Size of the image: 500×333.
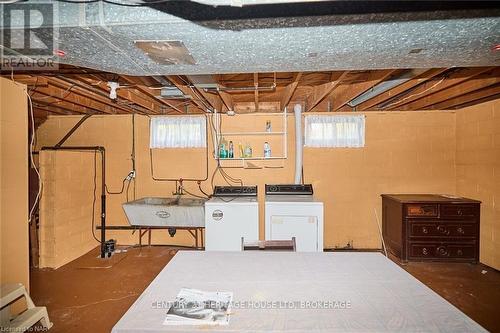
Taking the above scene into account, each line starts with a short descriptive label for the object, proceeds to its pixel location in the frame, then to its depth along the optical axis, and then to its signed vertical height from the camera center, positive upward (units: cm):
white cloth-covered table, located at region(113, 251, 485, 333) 106 -64
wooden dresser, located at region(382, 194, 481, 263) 340 -84
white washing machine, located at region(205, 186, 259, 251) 334 -76
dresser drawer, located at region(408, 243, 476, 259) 341 -112
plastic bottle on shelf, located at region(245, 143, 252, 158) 420 +21
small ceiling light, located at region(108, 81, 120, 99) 238 +72
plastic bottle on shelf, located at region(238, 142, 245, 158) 421 +24
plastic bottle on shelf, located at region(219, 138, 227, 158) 417 +24
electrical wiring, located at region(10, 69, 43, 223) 213 +73
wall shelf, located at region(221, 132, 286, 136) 421 +52
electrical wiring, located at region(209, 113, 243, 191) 423 -13
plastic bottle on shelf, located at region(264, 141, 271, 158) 418 +23
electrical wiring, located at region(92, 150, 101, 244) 411 -58
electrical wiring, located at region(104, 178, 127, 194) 429 -40
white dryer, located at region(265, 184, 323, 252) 323 -71
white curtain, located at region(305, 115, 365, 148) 408 +54
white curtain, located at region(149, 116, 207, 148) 421 +53
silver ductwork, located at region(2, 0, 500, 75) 100 +57
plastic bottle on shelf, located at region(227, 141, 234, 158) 419 +23
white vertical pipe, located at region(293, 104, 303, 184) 398 +34
